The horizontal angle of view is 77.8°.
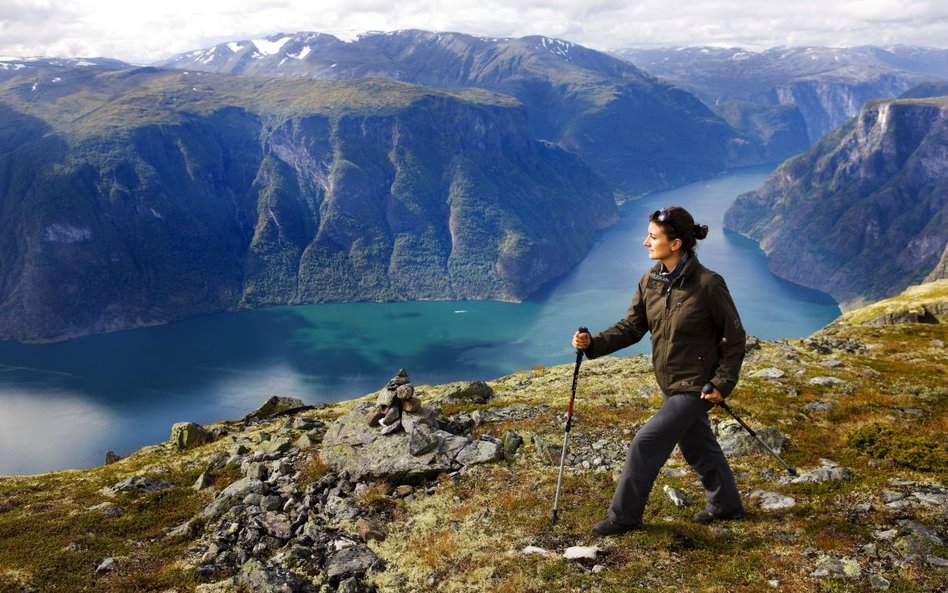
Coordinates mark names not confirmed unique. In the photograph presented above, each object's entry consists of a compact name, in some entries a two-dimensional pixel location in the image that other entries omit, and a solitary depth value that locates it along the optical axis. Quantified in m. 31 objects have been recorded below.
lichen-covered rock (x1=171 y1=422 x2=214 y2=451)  24.36
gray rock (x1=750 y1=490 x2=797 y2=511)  10.79
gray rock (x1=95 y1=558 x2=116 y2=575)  12.03
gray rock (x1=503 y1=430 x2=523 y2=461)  15.29
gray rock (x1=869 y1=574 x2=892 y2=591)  7.96
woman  9.02
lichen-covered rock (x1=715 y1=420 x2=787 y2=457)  13.89
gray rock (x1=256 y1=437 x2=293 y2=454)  18.41
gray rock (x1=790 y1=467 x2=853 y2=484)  11.73
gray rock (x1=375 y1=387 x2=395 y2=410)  17.27
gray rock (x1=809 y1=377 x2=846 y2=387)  21.27
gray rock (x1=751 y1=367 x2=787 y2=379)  23.25
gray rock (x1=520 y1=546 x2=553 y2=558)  10.10
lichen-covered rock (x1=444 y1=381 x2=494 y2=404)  23.58
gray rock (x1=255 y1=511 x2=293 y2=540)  12.66
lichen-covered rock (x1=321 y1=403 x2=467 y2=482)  14.71
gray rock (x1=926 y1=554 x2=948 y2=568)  8.24
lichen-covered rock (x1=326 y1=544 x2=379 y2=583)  10.63
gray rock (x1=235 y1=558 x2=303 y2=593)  10.28
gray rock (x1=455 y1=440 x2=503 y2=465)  15.14
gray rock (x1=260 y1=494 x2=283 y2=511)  14.03
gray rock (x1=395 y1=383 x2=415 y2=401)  17.08
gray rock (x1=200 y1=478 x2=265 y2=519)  14.45
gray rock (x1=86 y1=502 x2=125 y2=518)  15.26
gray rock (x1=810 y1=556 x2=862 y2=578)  8.42
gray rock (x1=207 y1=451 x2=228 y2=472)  18.78
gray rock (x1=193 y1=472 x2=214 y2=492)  16.95
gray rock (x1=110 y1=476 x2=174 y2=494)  17.25
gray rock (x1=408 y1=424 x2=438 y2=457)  15.34
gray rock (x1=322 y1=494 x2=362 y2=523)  13.04
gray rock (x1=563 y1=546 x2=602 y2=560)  9.65
